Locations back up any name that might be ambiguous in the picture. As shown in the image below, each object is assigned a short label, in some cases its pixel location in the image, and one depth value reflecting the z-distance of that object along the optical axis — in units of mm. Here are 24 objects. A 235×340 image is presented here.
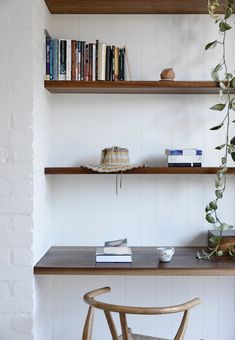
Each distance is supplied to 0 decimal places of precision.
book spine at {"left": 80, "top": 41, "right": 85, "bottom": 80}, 2465
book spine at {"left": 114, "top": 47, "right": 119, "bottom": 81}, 2477
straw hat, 2402
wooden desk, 2170
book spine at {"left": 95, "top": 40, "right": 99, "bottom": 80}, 2465
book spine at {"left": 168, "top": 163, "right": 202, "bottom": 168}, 2468
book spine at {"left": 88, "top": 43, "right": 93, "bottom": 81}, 2465
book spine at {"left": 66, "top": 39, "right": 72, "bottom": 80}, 2459
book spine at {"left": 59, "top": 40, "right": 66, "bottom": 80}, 2461
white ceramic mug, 2289
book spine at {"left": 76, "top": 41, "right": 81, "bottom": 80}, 2463
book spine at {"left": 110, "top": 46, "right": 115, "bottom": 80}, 2469
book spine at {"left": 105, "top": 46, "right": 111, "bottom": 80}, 2469
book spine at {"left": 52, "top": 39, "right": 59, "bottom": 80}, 2457
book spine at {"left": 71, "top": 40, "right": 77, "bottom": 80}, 2461
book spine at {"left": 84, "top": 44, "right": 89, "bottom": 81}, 2467
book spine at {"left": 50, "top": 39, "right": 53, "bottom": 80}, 2455
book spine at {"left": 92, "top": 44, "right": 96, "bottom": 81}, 2465
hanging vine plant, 2350
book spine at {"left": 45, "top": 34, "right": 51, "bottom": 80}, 2451
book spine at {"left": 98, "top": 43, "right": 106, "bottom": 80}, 2459
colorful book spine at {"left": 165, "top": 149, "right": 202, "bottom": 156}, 2469
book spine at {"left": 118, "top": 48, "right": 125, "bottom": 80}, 2486
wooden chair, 1684
